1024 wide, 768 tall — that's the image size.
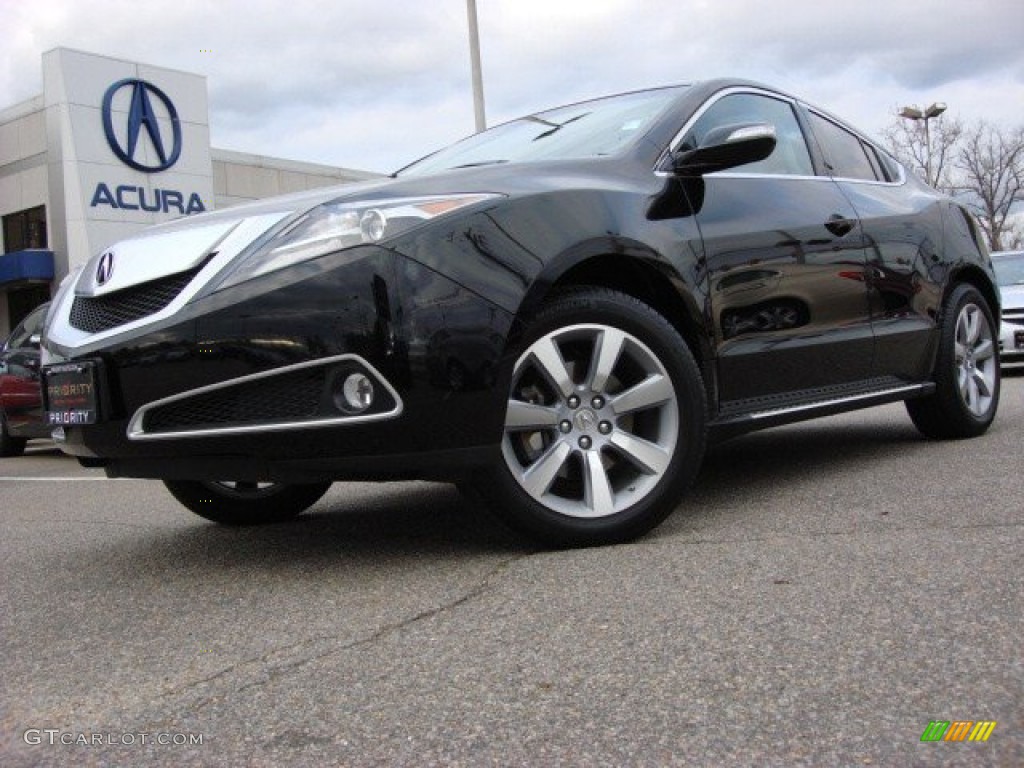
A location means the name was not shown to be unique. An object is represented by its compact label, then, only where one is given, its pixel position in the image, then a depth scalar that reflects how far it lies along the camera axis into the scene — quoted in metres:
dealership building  23.67
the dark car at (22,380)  9.18
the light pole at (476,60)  16.06
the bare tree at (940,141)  44.00
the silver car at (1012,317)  10.45
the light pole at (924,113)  37.41
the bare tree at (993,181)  44.34
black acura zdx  2.85
